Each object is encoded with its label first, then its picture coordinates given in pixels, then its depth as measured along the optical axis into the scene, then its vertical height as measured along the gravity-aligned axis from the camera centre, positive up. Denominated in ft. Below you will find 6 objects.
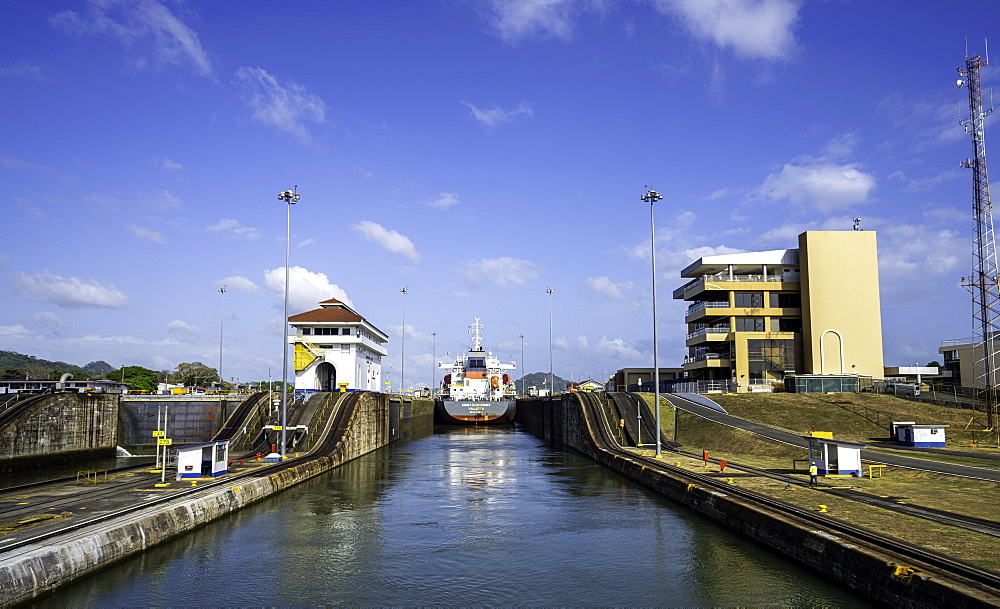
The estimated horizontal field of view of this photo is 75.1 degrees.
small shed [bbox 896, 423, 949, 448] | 130.21 -14.60
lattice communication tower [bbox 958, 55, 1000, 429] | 163.02 +43.59
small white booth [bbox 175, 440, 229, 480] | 94.68 -13.54
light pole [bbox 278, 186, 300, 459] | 124.57 +8.57
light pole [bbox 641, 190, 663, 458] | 128.36 +26.42
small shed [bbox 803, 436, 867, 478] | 93.09 -13.59
